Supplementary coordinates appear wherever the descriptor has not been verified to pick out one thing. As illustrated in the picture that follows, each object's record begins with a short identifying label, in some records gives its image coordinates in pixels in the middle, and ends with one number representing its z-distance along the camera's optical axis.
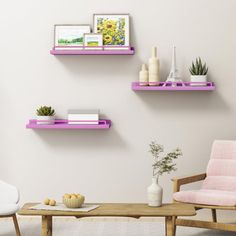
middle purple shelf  5.06
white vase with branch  3.89
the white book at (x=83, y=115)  5.11
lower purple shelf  5.09
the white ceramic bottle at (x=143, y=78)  5.09
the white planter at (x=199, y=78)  5.07
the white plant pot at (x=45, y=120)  5.11
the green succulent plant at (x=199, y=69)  5.10
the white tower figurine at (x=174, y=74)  5.13
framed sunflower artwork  5.17
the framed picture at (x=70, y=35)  5.17
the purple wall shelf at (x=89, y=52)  5.09
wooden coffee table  3.65
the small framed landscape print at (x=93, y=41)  5.10
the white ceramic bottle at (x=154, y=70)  5.08
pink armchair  4.19
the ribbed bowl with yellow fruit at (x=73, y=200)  3.77
